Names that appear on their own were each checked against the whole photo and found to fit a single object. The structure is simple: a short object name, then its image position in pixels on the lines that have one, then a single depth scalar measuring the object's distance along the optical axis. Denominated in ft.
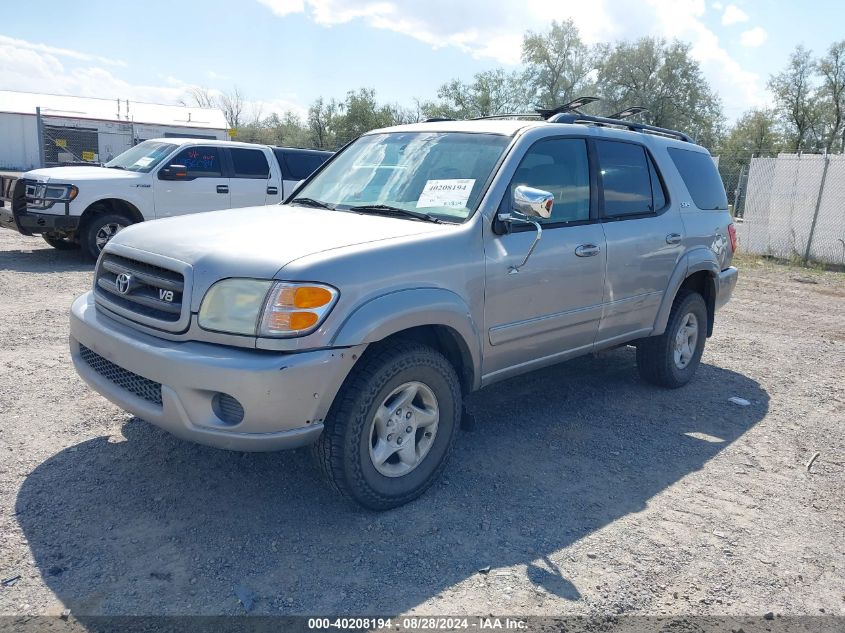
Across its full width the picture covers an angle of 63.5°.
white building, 64.39
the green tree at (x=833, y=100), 142.00
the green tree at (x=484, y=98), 158.81
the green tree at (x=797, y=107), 145.28
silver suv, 9.69
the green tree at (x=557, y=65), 157.58
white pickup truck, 31.07
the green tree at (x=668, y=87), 148.15
